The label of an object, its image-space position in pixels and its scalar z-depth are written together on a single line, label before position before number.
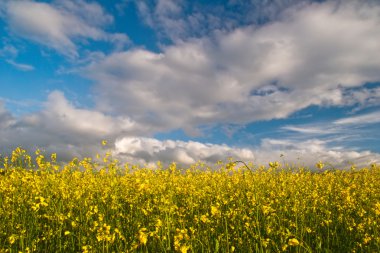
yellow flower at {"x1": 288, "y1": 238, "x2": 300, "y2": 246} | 3.12
